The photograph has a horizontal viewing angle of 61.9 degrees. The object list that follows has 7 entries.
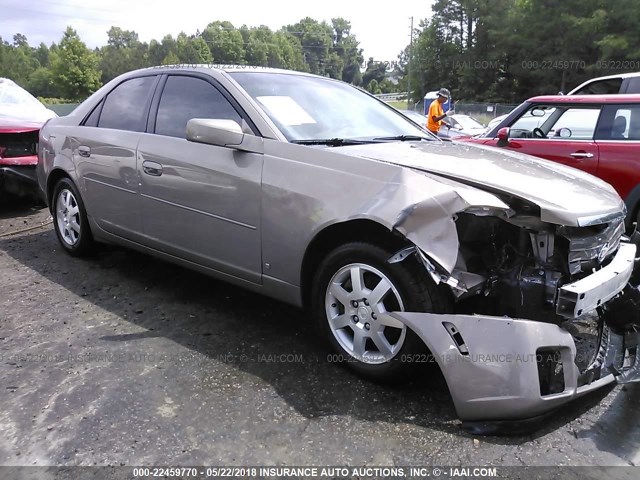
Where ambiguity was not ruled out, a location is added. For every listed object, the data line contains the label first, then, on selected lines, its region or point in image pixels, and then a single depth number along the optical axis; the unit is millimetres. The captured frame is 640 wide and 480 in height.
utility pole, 54069
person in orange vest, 10453
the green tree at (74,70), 66188
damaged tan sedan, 2373
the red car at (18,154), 6562
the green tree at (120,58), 62594
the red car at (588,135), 5129
